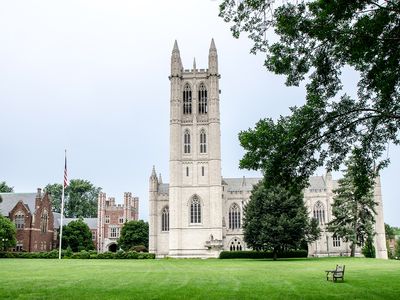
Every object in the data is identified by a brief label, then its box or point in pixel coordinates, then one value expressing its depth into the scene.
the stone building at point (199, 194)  66.06
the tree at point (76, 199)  104.44
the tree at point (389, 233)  105.49
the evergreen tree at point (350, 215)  54.59
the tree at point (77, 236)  77.88
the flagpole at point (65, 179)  50.88
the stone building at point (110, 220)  89.12
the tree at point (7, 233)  59.91
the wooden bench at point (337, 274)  20.55
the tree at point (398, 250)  97.85
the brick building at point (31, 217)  70.50
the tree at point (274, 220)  48.84
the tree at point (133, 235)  76.56
